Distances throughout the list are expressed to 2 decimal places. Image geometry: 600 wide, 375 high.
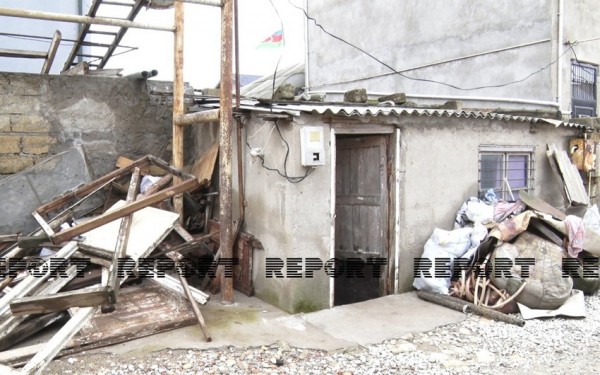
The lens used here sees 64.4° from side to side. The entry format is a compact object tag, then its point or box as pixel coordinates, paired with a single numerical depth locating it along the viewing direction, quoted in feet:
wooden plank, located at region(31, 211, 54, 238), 18.89
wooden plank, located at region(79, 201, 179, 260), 18.45
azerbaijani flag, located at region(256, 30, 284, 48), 44.92
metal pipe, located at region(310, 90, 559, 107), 30.78
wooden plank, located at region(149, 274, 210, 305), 18.10
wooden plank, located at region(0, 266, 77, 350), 14.75
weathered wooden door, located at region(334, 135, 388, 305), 22.09
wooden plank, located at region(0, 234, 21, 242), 19.64
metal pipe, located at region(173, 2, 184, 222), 23.02
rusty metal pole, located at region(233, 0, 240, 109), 19.21
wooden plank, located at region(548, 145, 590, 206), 26.81
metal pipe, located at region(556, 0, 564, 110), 30.81
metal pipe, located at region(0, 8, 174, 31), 16.78
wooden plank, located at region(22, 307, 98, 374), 12.60
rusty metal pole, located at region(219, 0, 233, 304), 18.76
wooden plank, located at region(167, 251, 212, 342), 15.99
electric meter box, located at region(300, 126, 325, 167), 18.37
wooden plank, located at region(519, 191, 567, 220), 23.43
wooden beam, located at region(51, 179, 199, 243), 18.20
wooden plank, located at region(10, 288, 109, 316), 13.47
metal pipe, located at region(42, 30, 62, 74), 24.00
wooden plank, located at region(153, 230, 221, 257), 19.47
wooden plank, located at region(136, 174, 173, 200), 21.85
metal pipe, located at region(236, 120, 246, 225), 20.85
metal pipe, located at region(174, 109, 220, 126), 19.69
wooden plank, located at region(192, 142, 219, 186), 22.84
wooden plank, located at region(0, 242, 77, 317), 15.24
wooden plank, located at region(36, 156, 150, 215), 21.06
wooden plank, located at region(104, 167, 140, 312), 14.30
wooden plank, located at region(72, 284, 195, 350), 15.40
